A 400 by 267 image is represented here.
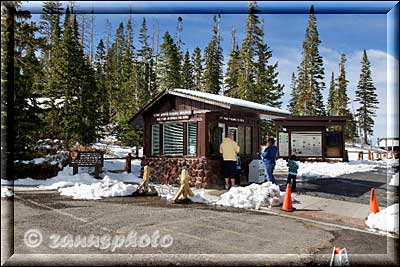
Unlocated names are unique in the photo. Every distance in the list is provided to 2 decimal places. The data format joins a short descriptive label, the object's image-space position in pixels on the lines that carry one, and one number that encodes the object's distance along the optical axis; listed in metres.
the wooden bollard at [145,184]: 11.59
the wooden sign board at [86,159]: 16.14
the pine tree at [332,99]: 46.47
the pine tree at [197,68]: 43.03
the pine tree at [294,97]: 44.94
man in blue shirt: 11.89
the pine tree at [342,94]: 44.31
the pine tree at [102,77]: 25.32
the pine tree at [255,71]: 33.47
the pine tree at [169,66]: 34.38
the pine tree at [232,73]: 39.69
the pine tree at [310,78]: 38.12
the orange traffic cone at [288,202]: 8.97
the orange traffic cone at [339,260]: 4.45
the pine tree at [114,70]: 32.88
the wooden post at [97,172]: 16.39
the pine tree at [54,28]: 26.16
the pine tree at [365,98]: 43.09
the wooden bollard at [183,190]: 10.05
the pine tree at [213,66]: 40.84
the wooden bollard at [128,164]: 17.89
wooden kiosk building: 12.98
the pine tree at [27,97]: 13.82
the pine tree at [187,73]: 38.53
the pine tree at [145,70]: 32.25
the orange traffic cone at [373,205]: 8.10
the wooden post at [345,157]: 28.24
